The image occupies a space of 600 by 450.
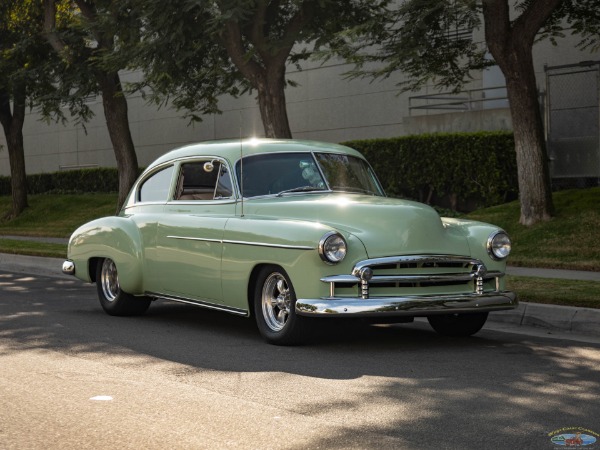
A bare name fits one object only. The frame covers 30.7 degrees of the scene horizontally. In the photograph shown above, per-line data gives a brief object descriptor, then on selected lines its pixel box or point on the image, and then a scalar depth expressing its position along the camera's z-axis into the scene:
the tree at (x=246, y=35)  19.38
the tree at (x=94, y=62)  24.69
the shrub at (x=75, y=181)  38.25
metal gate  22.67
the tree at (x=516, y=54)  17.56
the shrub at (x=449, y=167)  22.67
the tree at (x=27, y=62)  28.38
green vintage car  8.78
